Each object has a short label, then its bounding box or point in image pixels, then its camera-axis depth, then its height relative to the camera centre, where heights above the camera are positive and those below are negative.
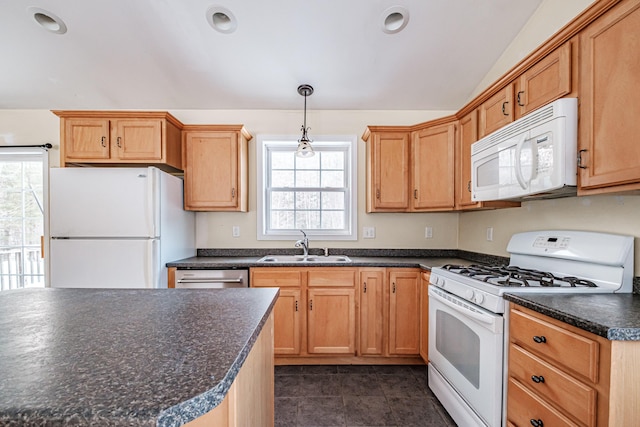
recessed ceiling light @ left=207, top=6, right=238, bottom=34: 2.01 +1.44
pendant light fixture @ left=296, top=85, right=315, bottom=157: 2.32 +0.51
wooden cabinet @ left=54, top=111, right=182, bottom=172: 2.38 +0.62
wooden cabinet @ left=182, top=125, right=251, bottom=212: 2.65 +0.42
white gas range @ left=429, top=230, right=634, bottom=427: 1.38 -0.48
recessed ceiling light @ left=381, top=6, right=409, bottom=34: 1.98 +1.43
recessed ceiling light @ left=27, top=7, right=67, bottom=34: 2.01 +1.42
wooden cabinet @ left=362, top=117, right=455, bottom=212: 2.49 +0.40
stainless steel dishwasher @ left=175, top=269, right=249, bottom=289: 2.36 -0.60
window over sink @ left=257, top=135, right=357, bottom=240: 3.03 +0.23
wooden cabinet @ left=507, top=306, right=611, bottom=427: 0.96 -0.64
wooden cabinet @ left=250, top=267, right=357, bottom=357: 2.39 -0.87
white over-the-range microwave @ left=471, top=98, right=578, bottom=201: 1.33 +0.31
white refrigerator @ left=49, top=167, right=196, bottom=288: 2.18 -0.16
